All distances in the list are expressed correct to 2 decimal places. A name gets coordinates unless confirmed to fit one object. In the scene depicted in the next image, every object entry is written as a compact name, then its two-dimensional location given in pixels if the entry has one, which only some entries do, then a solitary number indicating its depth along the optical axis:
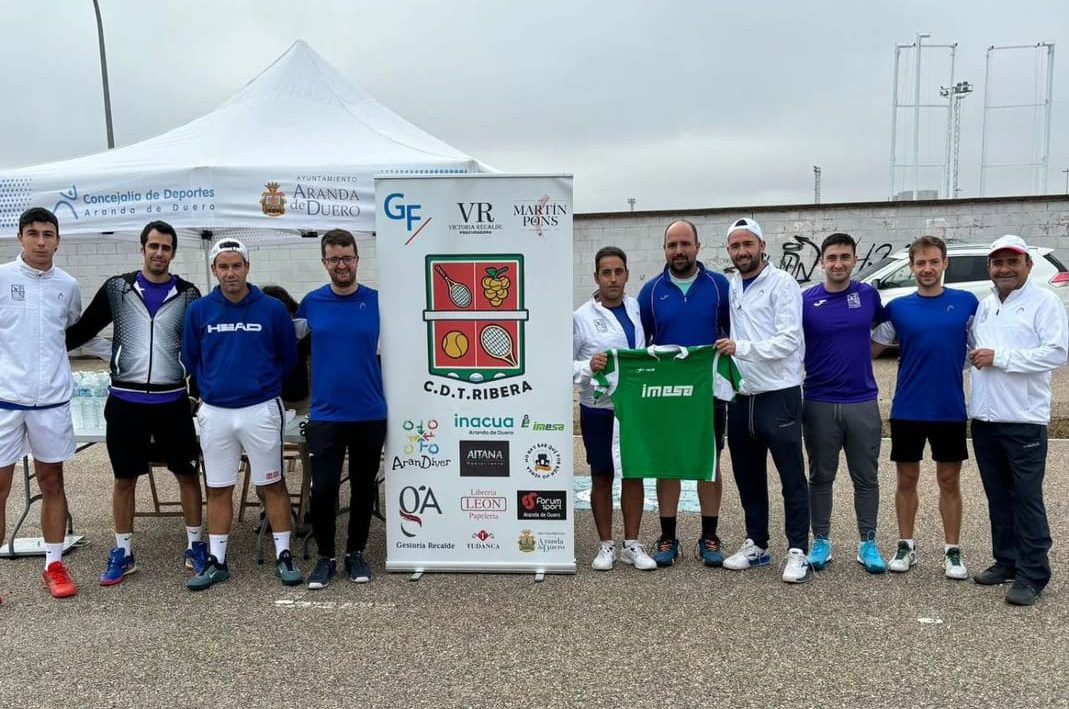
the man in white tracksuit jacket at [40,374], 4.04
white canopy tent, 5.27
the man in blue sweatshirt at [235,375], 4.05
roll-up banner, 4.15
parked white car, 11.64
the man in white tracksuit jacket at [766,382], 4.01
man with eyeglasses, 4.09
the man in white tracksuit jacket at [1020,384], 3.70
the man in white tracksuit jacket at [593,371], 4.23
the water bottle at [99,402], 5.01
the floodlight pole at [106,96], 13.71
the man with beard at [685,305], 4.16
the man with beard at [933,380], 3.92
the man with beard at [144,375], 4.20
